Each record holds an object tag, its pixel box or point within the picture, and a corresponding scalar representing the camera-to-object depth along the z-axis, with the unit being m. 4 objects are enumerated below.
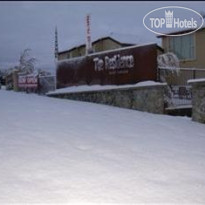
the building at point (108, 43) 28.65
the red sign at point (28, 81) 23.00
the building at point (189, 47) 20.23
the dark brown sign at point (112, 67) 13.79
